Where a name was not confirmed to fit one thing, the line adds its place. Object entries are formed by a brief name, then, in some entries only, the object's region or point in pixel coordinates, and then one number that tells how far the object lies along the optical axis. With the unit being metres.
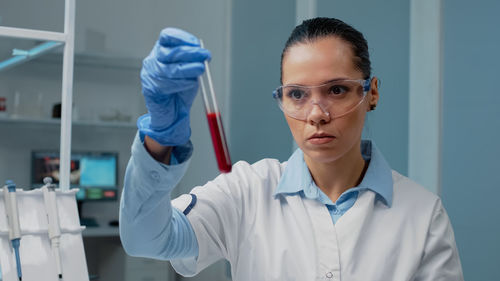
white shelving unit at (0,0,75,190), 1.64
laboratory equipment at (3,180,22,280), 1.45
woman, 1.12
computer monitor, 4.32
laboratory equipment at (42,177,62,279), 1.51
